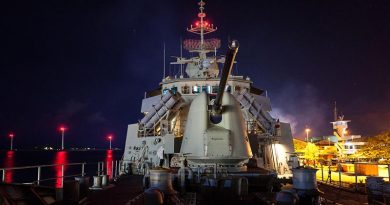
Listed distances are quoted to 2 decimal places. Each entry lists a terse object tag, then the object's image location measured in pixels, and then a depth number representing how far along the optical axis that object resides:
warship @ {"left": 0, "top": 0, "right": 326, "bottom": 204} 6.63
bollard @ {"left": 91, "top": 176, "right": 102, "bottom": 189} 10.07
